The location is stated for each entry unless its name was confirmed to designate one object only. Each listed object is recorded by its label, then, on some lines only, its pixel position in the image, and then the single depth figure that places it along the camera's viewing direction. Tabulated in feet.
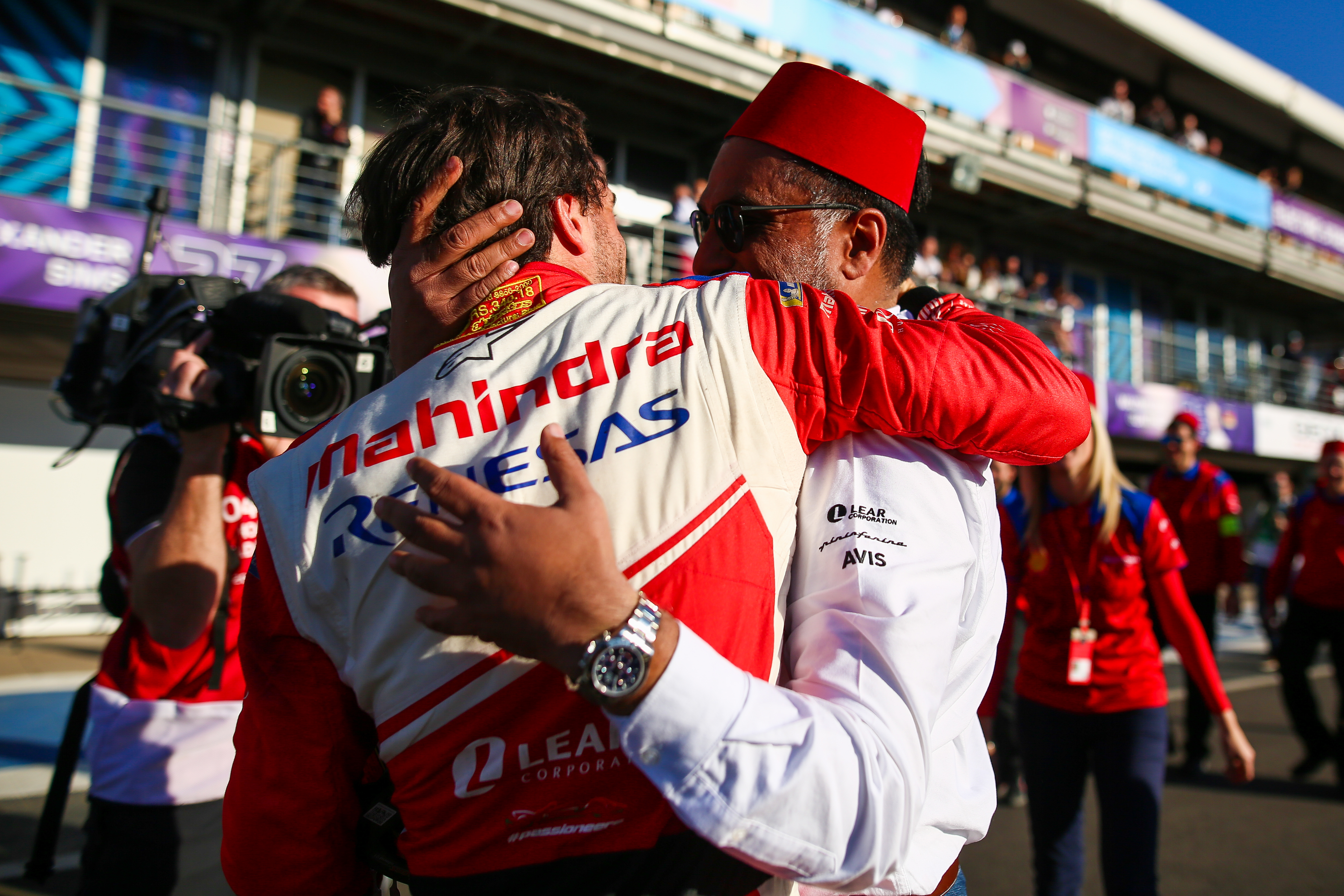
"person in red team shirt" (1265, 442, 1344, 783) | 16.63
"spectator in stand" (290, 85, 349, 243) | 27.45
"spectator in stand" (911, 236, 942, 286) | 32.45
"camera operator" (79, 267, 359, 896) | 6.19
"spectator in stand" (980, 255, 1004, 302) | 40.93
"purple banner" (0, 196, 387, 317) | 19.83
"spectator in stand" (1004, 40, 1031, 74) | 46.47
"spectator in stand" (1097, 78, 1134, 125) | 48.16
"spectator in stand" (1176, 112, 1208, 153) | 52.37
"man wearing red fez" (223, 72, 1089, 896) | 2.35
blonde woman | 8.55
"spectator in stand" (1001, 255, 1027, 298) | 43.42
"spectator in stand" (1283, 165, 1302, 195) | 62.64
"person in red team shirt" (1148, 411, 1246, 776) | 17.98
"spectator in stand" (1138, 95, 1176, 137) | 51.11
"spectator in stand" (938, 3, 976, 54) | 42.29
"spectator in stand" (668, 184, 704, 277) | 29.99
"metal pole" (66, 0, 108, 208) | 25.79
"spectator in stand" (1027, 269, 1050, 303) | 45.85
